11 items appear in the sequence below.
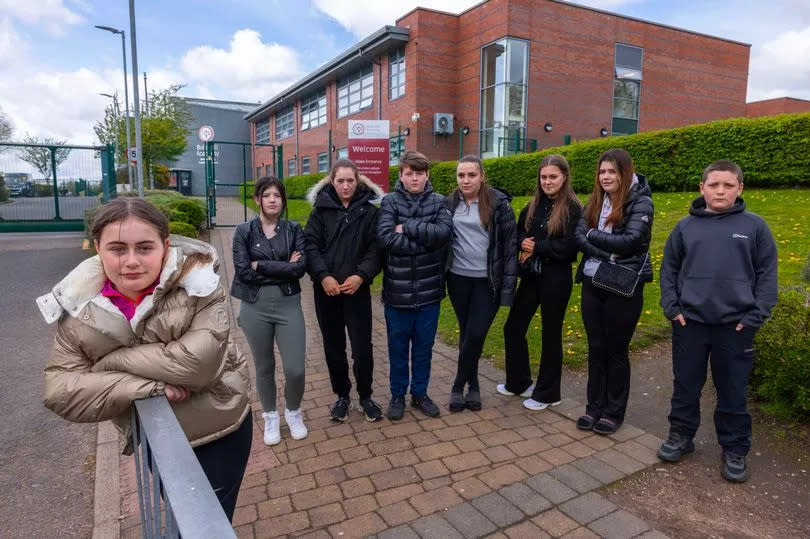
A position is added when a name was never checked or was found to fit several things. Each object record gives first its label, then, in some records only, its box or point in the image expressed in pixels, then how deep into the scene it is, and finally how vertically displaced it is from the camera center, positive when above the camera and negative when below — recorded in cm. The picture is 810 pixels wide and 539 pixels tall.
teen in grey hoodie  323 -56
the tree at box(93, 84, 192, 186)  2708 +346
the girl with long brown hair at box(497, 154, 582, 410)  407 -52
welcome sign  962 +92
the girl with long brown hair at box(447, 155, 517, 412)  419 -44
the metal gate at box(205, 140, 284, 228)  1429 +85
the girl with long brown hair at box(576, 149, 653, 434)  370 -47
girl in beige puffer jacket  170 -42
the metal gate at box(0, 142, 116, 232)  1379 +7
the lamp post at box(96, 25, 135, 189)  2396 +705
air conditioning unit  2391 +332
